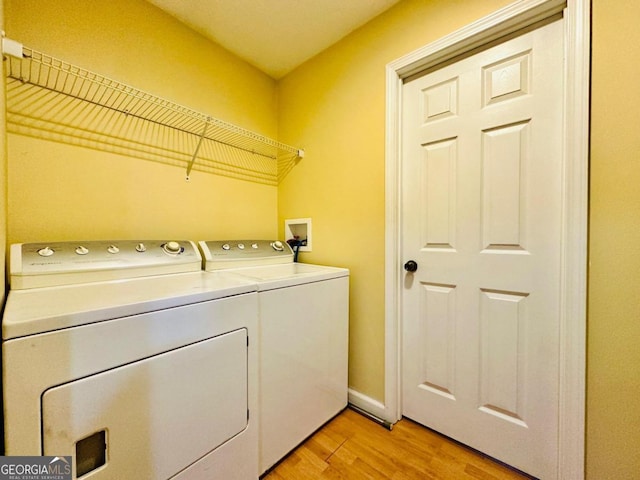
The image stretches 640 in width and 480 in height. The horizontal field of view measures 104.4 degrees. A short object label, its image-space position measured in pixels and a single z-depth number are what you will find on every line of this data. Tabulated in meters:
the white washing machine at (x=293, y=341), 1.11
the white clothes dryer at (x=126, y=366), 0.61
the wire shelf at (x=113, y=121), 1.10
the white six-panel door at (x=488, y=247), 1.05
